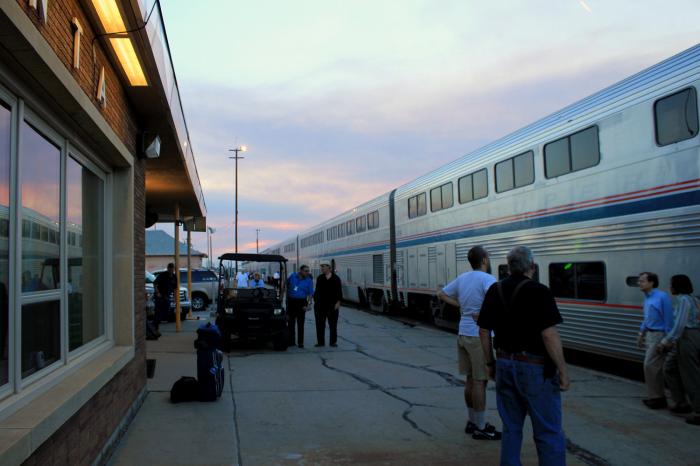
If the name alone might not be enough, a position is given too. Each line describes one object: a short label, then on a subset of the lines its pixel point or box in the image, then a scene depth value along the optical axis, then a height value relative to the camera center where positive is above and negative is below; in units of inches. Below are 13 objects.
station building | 135.9 +19.7
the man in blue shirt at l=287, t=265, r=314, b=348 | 478.9 -17.0
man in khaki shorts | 231.0 -28.2
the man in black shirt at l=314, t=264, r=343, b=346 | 483.8 -19.3
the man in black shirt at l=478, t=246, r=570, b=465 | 163.2 -25.4
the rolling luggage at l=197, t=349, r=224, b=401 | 290.8 -47.4
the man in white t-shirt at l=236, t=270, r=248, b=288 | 708.8 -6.7
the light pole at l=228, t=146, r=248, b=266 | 1976.1 +195.0
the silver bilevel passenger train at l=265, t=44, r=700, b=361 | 304.3 +42.9
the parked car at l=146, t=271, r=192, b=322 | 695.4 -30.6
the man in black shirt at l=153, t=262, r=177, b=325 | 632.4 -11.5
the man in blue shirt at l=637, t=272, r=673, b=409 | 272.8 -28.9
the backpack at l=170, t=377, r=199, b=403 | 292.2 -55.4
